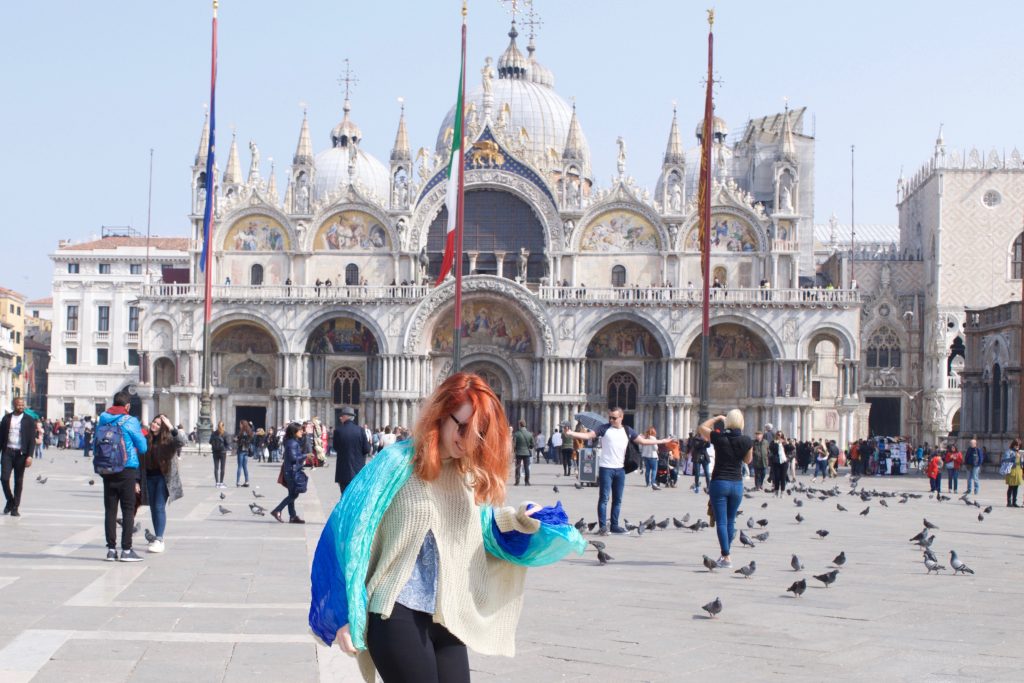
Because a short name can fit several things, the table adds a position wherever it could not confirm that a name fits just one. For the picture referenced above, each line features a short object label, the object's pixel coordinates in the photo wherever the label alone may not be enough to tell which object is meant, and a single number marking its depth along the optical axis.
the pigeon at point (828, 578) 12.12
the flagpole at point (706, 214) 35.57
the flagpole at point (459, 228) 35.84
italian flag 36.22
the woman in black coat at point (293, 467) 18.45
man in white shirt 17.30
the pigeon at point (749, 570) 12.80
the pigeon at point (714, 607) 10.21
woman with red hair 5.09
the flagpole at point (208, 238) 39.34
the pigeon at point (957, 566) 13.39
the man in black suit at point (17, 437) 17.34
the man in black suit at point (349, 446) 16.91
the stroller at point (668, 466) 32.88
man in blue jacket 13.37
